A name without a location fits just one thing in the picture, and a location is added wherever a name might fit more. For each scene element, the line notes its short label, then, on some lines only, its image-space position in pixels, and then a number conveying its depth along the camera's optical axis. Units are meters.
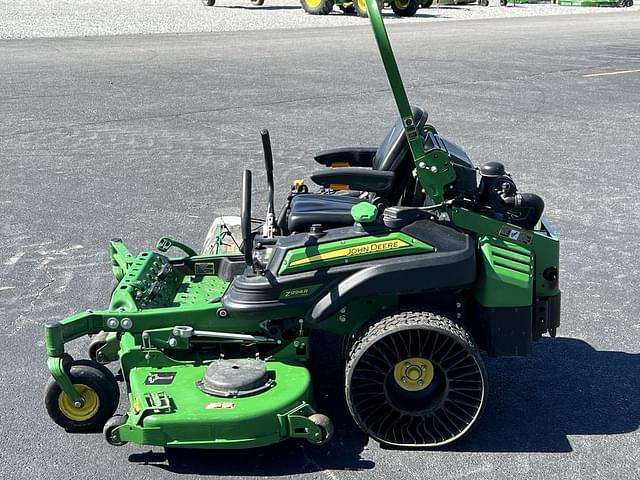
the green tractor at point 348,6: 27.39
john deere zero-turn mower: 4.43
